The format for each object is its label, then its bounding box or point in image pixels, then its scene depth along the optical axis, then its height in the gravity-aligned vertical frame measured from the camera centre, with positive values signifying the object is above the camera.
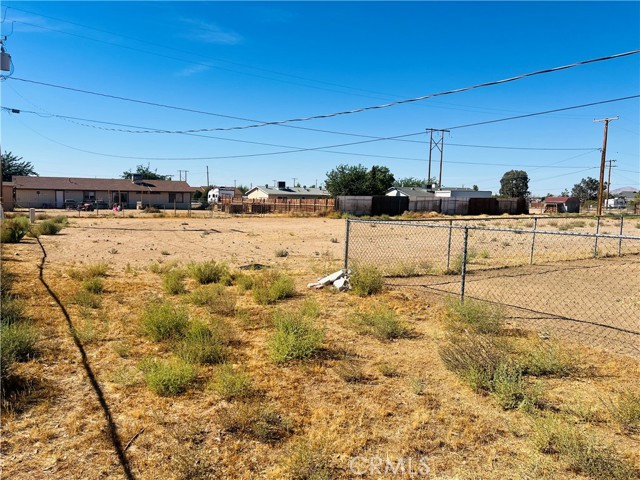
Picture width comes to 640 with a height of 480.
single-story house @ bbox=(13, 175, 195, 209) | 60.94 +0.37
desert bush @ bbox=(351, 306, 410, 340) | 6.77 -1.92
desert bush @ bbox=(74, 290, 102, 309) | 8.19 -1.95
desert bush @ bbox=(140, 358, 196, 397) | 4.77 -1.96
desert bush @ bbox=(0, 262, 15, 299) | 8.12 -1.82
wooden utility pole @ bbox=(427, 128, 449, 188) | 68.91 +9.31
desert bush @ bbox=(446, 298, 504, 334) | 6.85 -1.76
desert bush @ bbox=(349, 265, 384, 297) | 9.59 -1.72
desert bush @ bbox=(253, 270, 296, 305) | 8.86 -1.84
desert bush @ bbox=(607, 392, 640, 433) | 4.09 -1.88
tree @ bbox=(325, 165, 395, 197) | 77.62 +3.53
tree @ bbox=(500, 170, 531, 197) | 163.94 +8.76
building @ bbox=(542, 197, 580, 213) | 88.06 +0.55
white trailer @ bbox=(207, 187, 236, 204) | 95.74 +1.15
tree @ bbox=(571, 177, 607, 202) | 162.46 +7.24
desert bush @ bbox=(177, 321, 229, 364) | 5.71 -1.94
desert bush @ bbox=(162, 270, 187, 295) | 9.59 -1.90
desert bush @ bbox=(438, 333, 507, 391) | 4.99 -1.83
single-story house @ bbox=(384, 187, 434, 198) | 74.38 +2.00
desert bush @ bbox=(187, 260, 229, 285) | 10.83 -1.86
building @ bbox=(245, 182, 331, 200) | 87.50 +1.51
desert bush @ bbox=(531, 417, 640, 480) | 3.37 -1.93
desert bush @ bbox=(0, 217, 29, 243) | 18.00 -1.67
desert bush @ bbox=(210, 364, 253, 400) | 4.72 -1.98
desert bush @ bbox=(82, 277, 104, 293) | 9.21 -1.88
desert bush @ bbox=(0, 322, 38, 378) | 5.16 -1.84
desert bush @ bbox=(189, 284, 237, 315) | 8.14 -1.95
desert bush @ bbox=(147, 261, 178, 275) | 12.05 -1.98
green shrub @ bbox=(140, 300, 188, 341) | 6.53 -1.88
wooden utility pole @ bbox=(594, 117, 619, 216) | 41.59 +5.26
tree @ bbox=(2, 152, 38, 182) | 85.75 +4.87
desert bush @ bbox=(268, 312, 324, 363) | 5.83 -1.87
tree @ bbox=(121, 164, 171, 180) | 112.52 +5.34
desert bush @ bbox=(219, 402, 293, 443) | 4.00 -2.06
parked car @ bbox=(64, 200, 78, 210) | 58.69 -1.50
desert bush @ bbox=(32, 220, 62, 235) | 22.62 -1.85
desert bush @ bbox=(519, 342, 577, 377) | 5.33 -1.87
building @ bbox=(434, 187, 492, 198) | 74.00 +1.98
